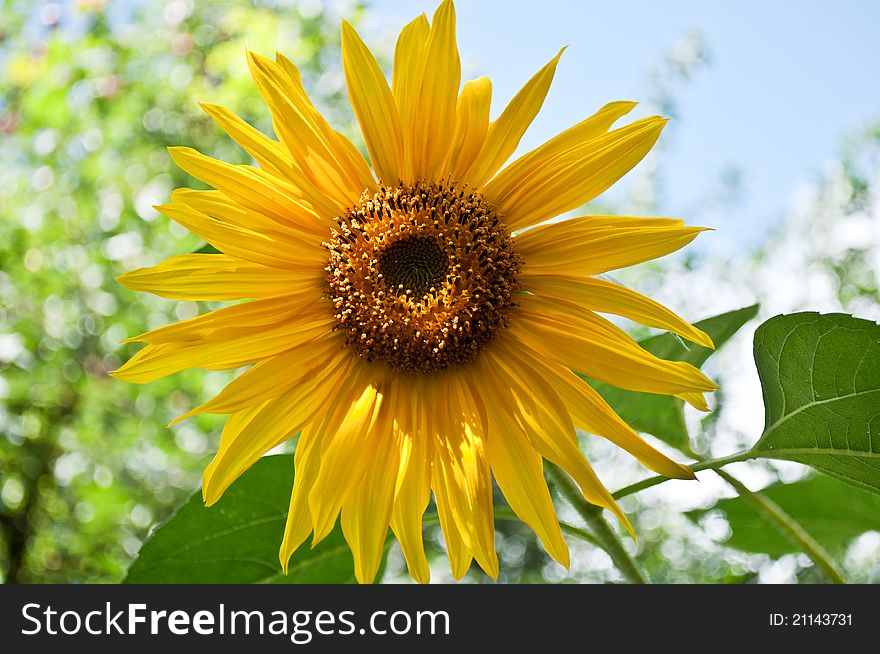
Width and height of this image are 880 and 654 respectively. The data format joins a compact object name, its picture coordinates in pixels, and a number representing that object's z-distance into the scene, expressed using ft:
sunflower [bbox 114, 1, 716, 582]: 1.10
